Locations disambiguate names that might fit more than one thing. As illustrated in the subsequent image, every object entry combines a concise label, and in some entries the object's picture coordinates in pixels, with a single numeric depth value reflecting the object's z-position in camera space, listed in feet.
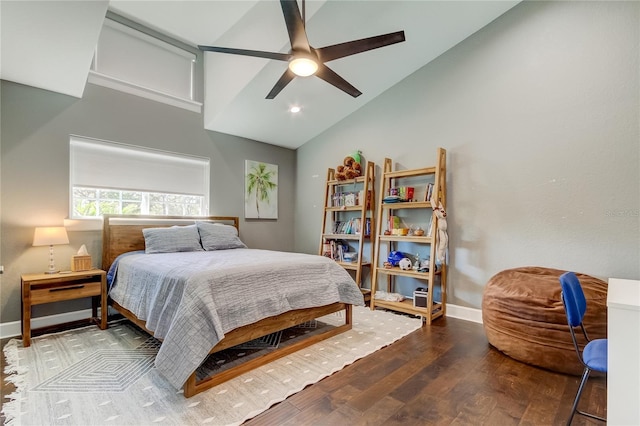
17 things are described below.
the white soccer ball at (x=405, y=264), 12.25
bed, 6.36
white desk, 3.77
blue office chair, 4.72
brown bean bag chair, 7.42
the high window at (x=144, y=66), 11.62
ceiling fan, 6.68
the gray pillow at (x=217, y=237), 12.54
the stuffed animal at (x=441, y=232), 11.20
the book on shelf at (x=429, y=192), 12.04
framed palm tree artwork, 15.97
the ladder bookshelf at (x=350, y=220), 14.01
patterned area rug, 5.69
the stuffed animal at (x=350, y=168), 14.51
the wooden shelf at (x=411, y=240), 11.38
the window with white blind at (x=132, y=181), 11.18
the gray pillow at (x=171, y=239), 11.35
